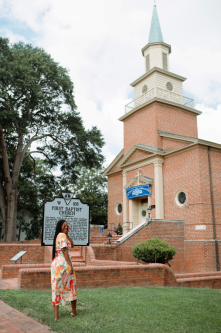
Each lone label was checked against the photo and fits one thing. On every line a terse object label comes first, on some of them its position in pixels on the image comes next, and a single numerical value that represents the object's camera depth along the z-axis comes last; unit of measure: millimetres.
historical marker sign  10297
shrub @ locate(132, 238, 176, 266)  12423
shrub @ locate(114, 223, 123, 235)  22517
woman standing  5338
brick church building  17266
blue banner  20672
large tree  19312
